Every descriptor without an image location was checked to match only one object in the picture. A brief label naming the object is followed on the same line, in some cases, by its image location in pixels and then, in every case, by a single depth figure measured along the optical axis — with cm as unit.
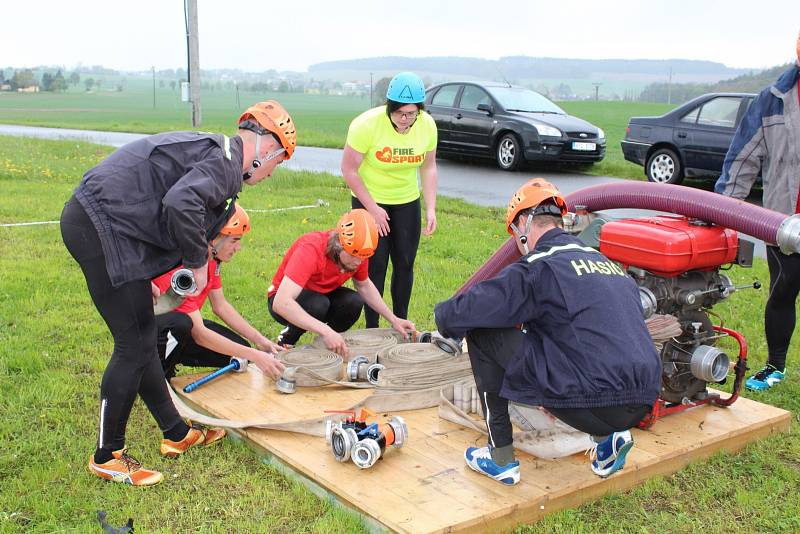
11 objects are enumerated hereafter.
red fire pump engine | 410
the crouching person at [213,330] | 450
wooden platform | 344
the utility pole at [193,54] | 2203
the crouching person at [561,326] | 320
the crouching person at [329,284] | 492
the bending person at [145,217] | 338
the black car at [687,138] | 1284
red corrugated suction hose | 395
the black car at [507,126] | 1491
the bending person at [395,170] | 548
